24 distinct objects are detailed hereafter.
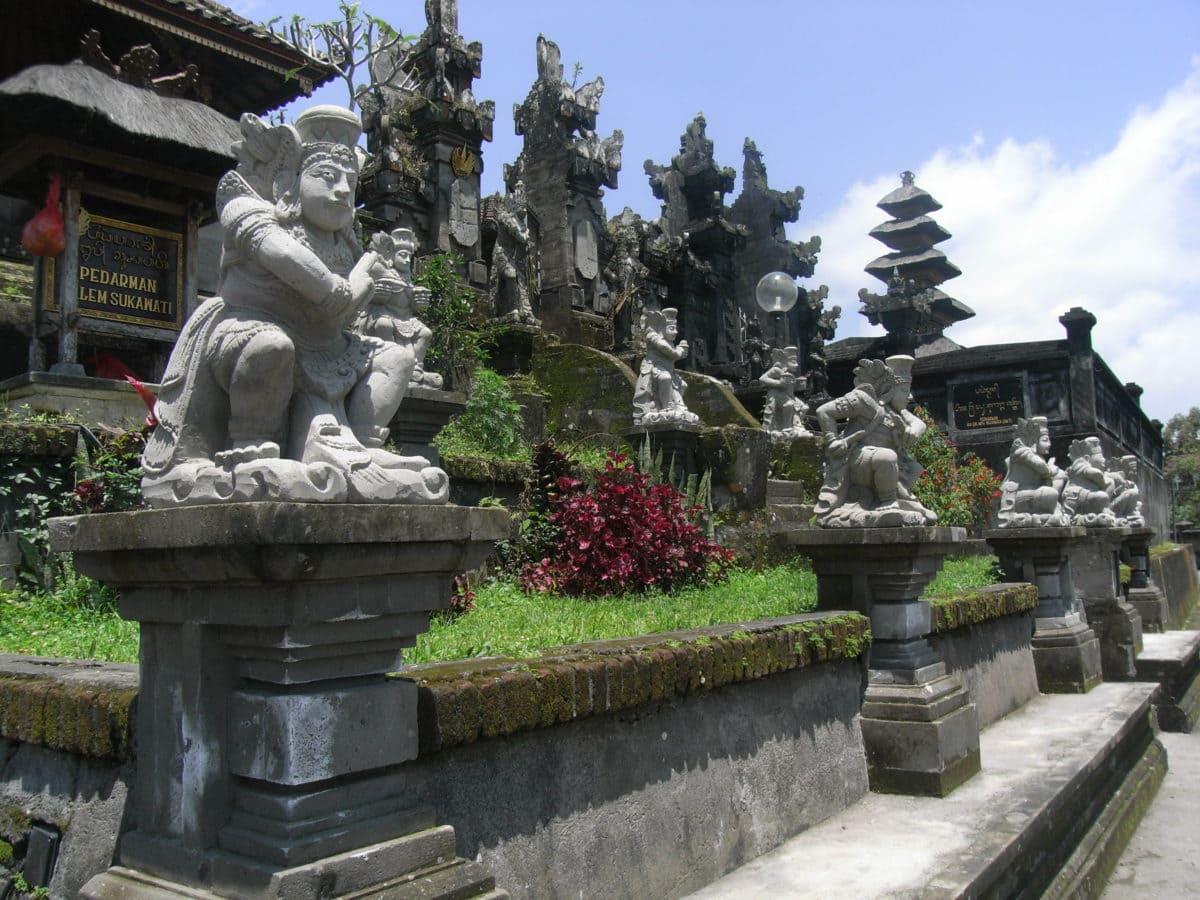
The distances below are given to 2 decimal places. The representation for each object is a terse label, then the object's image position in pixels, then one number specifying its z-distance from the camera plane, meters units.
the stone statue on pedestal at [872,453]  6.00
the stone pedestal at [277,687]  2.49
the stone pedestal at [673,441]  12.07
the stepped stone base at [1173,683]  11.53
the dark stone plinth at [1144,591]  14.57
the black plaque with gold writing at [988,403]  23.64
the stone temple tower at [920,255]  34.62
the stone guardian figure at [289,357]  2.75
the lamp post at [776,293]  20.92
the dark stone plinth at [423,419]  7.07
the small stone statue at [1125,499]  14.62
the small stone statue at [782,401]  16.31
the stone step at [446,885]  2.62
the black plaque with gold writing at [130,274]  10.40
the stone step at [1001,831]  4.36
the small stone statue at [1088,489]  11.89
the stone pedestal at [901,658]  5.68
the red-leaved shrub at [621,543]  7.85
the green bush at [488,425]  10.39
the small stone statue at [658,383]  12.40
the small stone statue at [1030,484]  10.04
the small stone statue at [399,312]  6.61
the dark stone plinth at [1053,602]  9.62
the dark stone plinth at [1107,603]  11.22
